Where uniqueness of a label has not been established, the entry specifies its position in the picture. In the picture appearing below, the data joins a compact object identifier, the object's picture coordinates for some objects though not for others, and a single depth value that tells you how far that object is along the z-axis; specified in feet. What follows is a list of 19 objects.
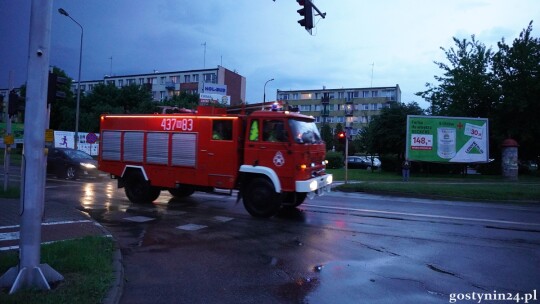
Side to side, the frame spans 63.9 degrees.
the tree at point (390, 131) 116.37
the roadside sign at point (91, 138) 104.46
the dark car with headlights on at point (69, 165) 73.87
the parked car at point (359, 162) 152.46
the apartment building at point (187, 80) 297.53
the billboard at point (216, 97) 218.28
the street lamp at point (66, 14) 107.29
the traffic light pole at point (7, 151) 43.29
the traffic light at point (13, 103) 22.39
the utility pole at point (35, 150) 16.87
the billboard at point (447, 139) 92.22
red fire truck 36.24
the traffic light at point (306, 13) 43.09
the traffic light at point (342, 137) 68.40
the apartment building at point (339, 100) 336.08
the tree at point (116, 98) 199.68
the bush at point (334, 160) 145.69
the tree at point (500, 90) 105.70
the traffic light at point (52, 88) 19.17
